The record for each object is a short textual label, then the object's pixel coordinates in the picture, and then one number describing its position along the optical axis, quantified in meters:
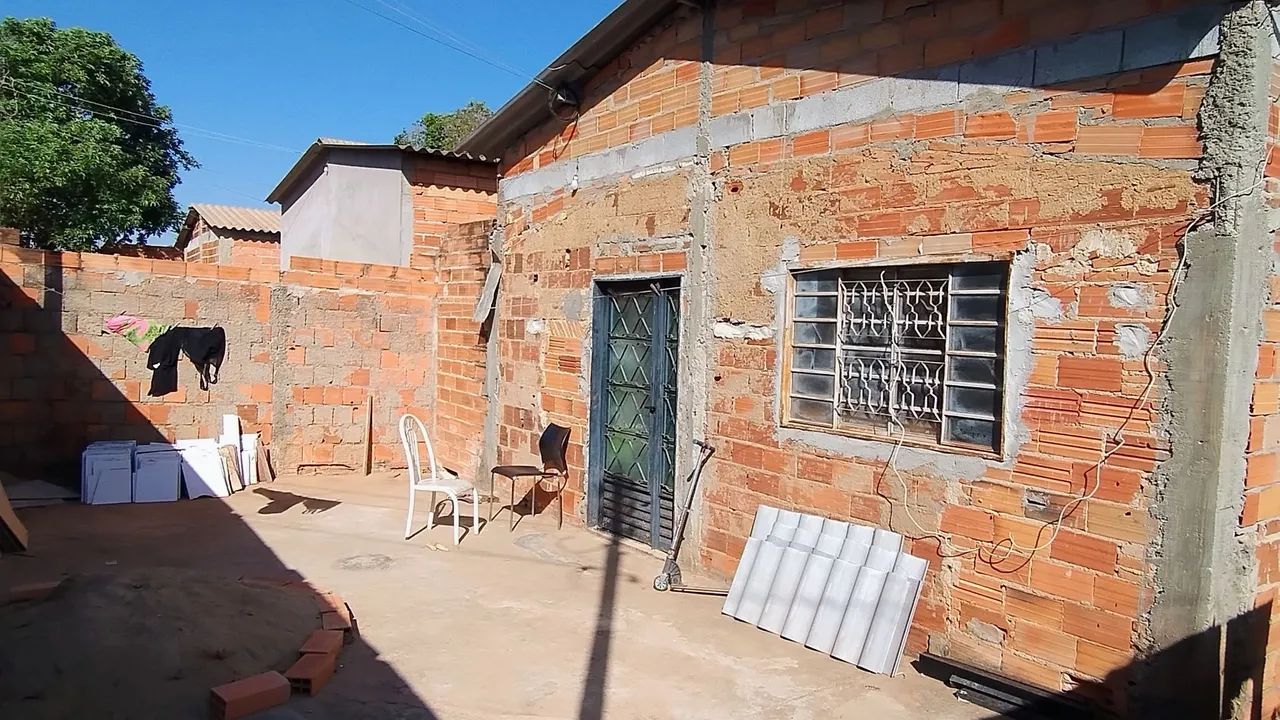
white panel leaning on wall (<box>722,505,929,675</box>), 4.29
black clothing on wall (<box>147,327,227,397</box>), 8.38
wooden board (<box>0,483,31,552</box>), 5.64
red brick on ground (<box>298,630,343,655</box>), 4.06
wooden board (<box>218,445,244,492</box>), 8.52
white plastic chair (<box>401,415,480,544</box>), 6.30
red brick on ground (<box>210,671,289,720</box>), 3.41
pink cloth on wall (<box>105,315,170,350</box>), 8.20
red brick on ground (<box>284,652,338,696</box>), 3.77
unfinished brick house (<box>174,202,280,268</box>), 16.89
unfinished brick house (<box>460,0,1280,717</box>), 3.40
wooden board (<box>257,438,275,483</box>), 8.97
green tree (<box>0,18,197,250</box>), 17.78
